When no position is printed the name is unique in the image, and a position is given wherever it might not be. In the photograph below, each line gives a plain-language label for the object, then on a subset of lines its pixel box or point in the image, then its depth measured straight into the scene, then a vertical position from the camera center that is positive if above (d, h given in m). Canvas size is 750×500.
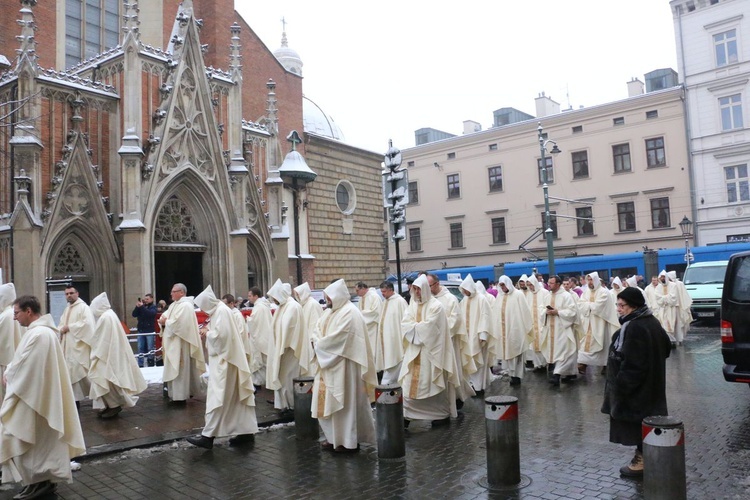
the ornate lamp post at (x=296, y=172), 19.02 +3.64
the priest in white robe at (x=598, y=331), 12.40 -1.18
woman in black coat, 5.93 -1.01
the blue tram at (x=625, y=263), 27.08 +0.41
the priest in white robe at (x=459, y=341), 9.21 -0.96
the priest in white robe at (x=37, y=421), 5.82 -1.18
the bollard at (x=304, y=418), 8.11 -1.73
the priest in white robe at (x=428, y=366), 8.47 -1.18
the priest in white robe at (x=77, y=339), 10.31 -0.72
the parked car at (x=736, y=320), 7.93 -0.71
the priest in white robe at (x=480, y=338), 11.09 -1.08
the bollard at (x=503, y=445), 5.89 -1.61
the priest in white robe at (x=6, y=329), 7.46 -0.37
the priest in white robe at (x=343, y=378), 7.31 -1.14
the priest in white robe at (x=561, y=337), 11.75 -1.21
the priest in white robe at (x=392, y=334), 10.42 -0.89
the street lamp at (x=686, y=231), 25.45 +1.61
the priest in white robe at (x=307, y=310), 10.12 -0.46
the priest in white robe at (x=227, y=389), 7.68 -1.27
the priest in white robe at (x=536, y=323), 13.02 -1.01
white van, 21.16 -0.67
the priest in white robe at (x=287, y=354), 9.54 -1.06
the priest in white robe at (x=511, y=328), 11.90 -1.03
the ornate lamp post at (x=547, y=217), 22.89 +2.15
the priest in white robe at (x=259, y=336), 12.13 -0.96
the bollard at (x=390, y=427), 6.88 -1.61
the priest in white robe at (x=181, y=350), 10.77 -1.05
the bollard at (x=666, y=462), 5.07 -1.58
